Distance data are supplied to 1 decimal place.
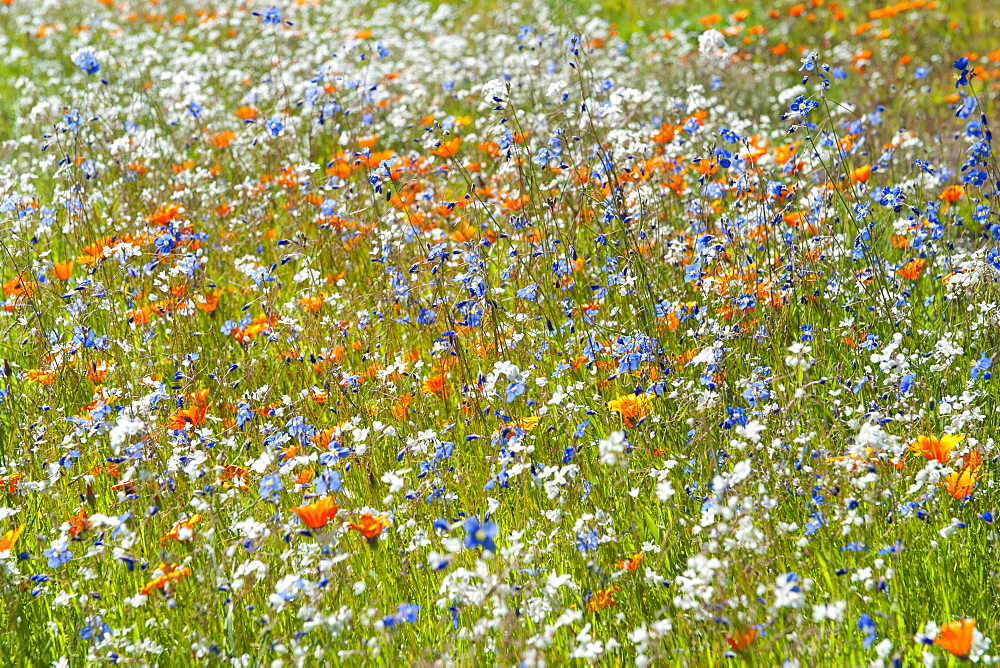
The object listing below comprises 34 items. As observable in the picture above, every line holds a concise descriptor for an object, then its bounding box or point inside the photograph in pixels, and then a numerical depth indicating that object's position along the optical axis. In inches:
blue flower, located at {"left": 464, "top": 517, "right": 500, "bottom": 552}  125.3
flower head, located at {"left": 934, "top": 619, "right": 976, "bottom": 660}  137.6
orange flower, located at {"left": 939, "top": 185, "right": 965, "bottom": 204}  288.3
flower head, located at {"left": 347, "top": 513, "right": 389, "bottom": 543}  173.2
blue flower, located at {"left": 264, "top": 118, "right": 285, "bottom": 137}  356.8
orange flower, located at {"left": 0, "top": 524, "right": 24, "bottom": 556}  186.7
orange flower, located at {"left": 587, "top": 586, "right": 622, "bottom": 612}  171.1
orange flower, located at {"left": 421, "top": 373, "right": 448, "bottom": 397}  242.1
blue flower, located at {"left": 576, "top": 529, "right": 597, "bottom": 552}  175.5
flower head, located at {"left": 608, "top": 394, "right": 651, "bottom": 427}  208.7
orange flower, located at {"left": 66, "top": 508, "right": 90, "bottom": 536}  188.9
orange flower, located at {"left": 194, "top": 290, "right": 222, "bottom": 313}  289.9
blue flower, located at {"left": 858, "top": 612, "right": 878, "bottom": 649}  146.4
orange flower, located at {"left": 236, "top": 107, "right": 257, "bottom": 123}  418.8
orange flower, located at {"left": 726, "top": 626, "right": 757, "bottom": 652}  149.2
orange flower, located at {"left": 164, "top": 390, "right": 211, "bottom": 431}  224.1
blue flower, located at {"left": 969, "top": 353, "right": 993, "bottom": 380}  205.5
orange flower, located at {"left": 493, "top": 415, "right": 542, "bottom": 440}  202.4
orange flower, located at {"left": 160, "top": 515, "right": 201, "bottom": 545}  186.7
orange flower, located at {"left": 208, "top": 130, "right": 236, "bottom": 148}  402.0
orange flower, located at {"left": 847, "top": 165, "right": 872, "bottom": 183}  308.3
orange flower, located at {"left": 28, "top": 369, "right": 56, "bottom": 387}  248.5
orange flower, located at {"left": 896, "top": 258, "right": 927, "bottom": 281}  261.3
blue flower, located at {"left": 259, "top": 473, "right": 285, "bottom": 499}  184.8
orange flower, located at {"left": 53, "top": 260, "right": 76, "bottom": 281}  301.3
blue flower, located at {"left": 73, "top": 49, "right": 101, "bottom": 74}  366.9
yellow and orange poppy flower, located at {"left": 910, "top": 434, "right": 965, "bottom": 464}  183.8
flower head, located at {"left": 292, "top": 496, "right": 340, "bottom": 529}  170.2
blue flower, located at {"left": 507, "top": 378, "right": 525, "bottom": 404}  189.9
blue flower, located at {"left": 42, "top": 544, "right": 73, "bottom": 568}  176.2
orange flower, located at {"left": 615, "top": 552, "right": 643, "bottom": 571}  179.2
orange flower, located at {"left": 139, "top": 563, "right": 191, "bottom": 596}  172.9
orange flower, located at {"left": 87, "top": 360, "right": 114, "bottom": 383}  255.6
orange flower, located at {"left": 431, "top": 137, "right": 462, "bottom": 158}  277.6
